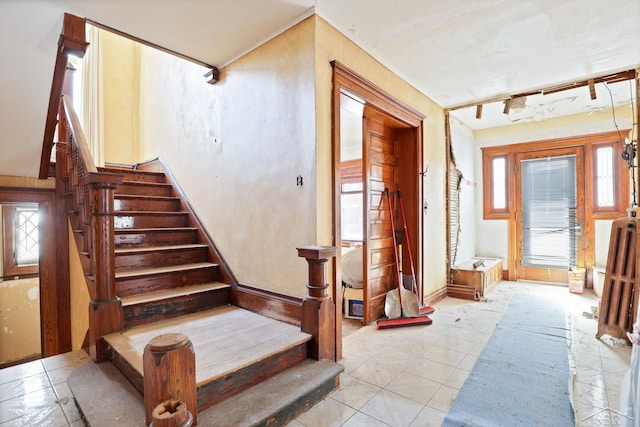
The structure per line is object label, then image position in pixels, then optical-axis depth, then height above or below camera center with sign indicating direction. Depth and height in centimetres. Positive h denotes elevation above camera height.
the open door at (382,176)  305 +45
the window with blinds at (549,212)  486 +2
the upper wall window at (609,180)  446 +48
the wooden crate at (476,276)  420 -87
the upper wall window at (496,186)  541 +50
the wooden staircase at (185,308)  174 -74
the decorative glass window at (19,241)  460 -33
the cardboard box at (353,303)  353 -102
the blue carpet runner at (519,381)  175 -116
